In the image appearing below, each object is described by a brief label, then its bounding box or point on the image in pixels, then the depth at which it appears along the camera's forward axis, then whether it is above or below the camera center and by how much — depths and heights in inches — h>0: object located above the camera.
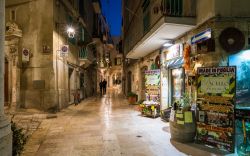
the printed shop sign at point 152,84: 349.8 -10.5
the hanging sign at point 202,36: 202.2 +53.9
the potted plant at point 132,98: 499.5 -55.8
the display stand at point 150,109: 317.4 -56.5
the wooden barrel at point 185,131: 191.0 -59.8
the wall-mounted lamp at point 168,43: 305.3 +65.7
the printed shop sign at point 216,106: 166.5 -28.2
